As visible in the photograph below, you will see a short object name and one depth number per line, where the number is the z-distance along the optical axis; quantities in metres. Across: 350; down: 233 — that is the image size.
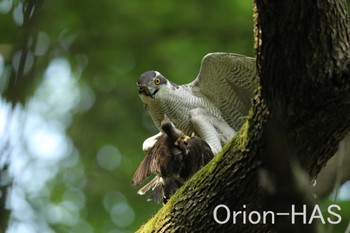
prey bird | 10.90
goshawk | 11.93
